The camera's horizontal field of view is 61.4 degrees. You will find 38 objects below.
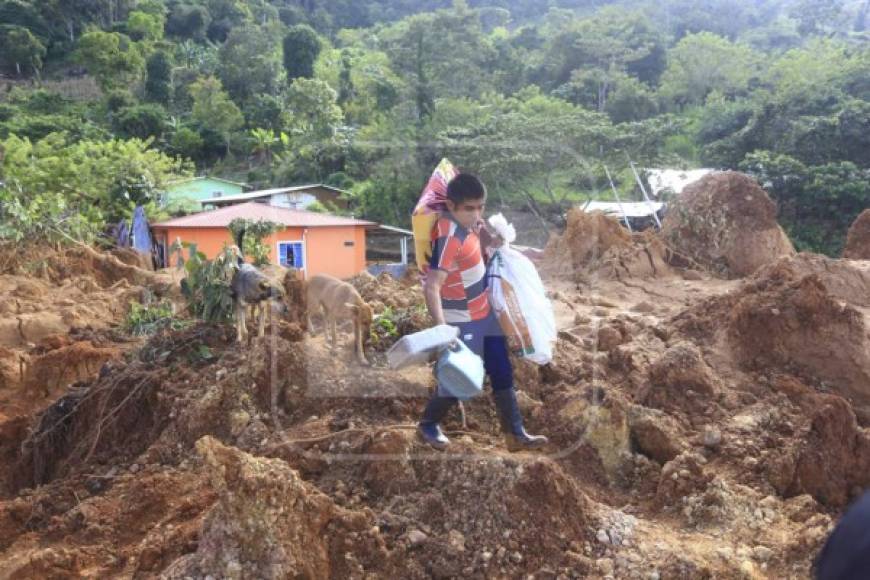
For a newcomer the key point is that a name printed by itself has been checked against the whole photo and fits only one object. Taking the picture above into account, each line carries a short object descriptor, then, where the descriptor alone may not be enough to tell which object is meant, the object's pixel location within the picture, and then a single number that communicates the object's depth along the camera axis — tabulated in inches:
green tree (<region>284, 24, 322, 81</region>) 1739.7
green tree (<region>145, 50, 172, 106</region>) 1685.5
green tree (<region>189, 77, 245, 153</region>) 1492.4
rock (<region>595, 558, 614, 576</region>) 132.7
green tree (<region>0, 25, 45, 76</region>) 1766.7
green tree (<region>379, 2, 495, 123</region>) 1284.4
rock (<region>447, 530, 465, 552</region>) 136.6
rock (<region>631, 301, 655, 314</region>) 377.1
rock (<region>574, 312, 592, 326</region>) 319.1
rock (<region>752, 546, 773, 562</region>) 140.2
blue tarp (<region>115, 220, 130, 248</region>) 812.0
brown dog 224.5
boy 151.9
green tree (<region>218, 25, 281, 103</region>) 1695.4
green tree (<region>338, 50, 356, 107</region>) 1592.0
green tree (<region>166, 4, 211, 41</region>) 2146.9
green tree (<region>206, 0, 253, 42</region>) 2239.3
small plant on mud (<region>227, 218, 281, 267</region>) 450.6
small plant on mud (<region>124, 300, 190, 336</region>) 336.8
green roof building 925.2
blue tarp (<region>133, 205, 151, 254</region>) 786.8
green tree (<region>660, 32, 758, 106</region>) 1427.2
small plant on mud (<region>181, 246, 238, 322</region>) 250.2
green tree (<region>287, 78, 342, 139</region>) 1339.9
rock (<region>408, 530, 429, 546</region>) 137.6
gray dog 243.8
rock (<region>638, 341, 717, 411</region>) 210.2
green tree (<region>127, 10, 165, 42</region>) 1907.0
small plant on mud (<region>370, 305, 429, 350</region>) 230.5
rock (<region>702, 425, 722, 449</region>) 187.5
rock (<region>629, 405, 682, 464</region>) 185.0
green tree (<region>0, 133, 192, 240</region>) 786.9
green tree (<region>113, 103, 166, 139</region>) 1437.0
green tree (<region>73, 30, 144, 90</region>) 1679.4
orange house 717.3
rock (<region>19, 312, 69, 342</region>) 405.7
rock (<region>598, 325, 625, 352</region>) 263.7
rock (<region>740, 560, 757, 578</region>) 132.3
